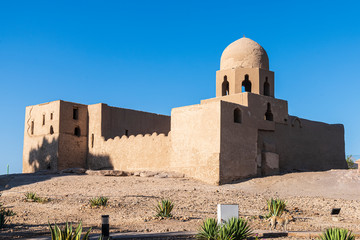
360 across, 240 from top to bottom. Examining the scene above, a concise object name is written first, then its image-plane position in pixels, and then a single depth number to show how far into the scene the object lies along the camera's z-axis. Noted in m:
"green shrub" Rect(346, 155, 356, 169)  32.11
